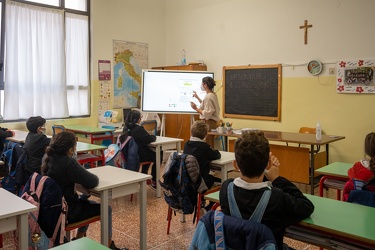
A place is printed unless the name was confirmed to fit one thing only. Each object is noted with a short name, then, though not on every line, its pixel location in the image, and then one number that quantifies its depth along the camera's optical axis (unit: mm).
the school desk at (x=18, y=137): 4547
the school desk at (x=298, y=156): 4578
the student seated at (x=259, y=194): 1589
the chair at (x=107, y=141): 6164
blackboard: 6125
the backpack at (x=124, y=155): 4148
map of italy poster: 7176
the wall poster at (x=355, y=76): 5039
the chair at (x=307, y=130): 5621
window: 5691
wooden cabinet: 7025
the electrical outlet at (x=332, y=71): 5414
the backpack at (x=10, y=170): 3523
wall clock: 5551
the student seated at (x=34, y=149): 3507
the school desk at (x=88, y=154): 4102
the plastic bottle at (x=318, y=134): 4566
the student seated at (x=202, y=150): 3258
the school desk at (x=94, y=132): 5713
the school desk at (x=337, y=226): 1615
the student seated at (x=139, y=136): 4414
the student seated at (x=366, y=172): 2158
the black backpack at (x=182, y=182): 3033
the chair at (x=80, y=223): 2438
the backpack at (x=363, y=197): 2018
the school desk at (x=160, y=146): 4555
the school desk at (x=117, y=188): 2523
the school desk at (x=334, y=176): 2896
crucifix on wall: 5648
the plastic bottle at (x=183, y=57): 7589
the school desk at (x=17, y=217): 1916
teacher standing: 5402
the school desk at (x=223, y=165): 3350
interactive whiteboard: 6242
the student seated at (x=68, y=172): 2438
